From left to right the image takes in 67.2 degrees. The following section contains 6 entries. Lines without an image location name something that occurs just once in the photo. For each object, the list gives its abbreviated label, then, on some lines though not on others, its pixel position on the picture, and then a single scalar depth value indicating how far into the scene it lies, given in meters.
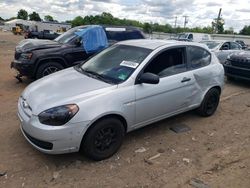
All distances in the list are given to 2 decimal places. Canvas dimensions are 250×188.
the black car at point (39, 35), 18.47
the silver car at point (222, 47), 8.31
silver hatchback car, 2.45
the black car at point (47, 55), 5.27
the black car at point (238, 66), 5.92
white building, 51.94
